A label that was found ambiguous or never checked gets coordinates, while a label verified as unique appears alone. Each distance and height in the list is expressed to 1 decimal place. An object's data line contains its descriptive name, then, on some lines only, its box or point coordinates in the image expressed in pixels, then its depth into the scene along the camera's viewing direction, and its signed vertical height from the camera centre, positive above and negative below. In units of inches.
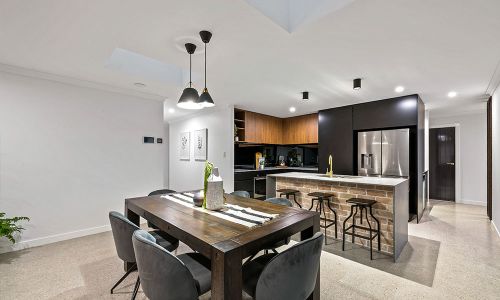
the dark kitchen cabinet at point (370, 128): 155.9 +17.9
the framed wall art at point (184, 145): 238.8 +6.3
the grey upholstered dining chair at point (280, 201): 89.0 -20.8
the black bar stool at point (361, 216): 105.1 -33.0
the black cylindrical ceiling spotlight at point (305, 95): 148.4 +37.2
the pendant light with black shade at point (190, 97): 82.4 +19.9
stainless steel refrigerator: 156.0 -1.7
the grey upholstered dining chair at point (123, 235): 65.2 -25.3
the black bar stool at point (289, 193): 135.8 -25.8
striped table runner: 60.9 -19.2
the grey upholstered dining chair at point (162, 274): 45.3 -25.6
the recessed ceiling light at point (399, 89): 136.6 +38.8
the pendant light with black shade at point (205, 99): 77.5 +19.2
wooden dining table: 42.3 -19.4
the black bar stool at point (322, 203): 120.6 -29.7
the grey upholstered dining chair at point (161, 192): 104.2 -19.7
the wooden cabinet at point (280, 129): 212.0 +22.0
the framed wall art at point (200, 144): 214.5 +6.8
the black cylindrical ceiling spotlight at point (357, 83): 120.9 +37.0
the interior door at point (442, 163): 222.8 -12.7
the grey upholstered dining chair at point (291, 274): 44.9 -25.8
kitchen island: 103.6 -24.9
